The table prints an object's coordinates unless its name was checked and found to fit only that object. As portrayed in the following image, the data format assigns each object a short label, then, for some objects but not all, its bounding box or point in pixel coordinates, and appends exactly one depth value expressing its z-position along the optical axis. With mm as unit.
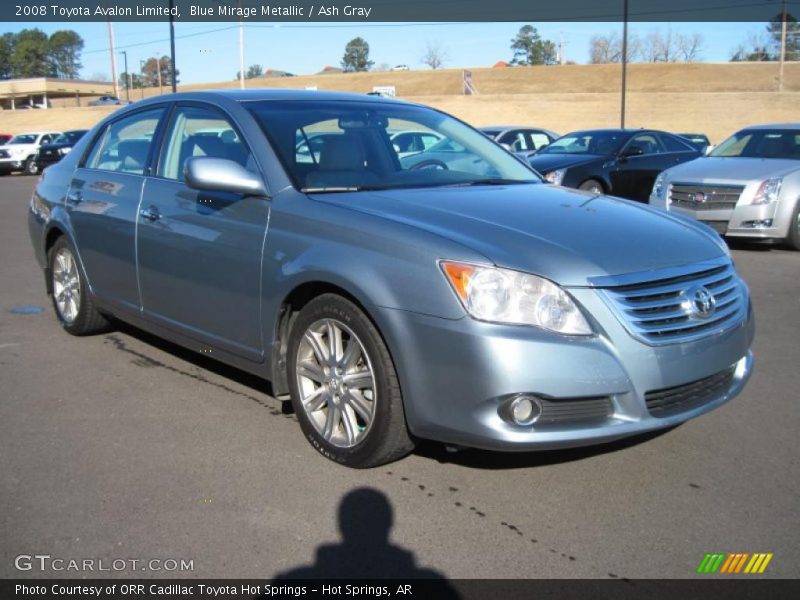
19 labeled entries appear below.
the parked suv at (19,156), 30891
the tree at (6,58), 130500
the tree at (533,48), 129000
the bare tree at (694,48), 104938
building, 98188
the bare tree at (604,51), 109812
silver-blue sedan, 3205
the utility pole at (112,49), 59250
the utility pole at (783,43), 62600
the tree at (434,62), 116562
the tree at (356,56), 137250
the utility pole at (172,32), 32562
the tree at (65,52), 134625
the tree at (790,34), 86000
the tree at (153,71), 118225
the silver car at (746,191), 10094
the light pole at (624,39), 36188
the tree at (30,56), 128750
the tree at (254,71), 130875
